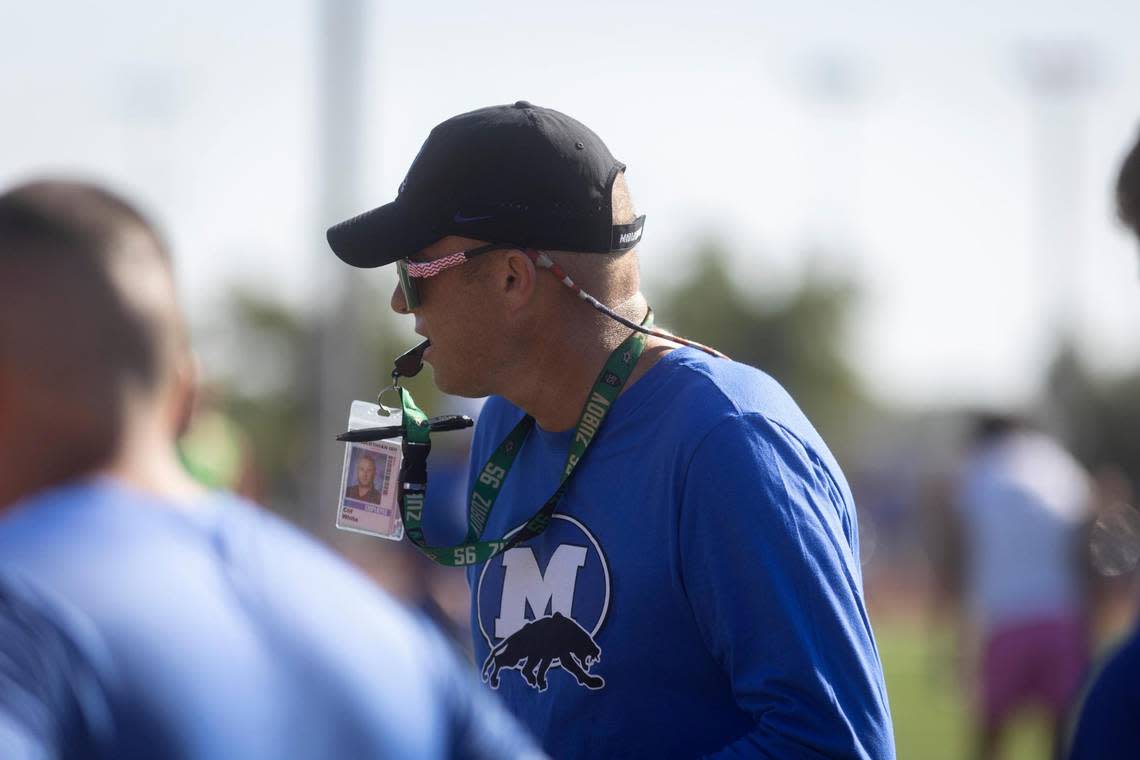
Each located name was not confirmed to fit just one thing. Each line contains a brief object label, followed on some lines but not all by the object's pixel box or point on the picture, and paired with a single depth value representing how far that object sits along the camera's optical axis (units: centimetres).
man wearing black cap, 643
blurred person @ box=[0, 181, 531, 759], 591
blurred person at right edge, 619
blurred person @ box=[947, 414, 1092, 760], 1074
